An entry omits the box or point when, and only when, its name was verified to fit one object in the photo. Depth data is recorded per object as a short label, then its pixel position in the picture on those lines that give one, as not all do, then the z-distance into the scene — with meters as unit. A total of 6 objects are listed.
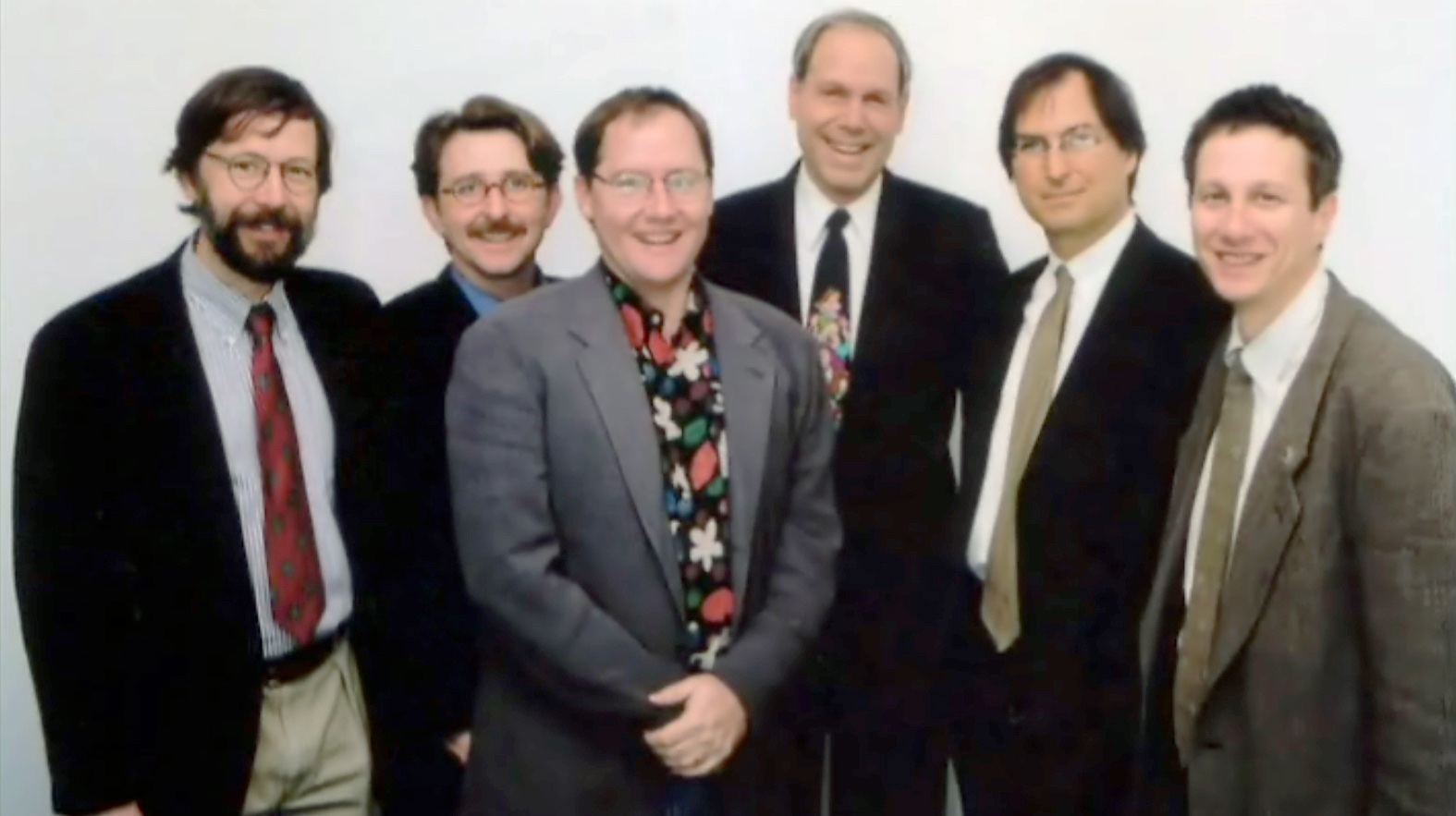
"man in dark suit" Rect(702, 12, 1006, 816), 1.99
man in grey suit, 1.65
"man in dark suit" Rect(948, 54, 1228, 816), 1.86
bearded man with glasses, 1.75
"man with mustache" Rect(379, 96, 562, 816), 1.86
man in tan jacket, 1.52
